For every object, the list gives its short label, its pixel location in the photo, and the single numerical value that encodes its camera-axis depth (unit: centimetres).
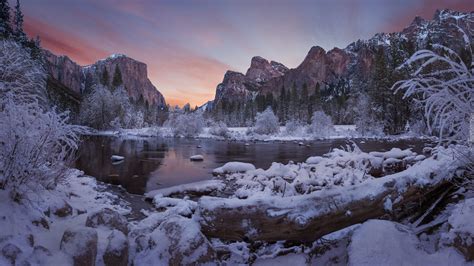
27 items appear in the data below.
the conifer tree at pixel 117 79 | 6862
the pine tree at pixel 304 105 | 7764
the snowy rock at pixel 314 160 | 1326
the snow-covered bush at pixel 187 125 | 4347
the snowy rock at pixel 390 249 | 268
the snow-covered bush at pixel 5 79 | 488
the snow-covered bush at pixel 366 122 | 4087
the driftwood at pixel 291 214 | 334
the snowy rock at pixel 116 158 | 1584
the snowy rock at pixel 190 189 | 890
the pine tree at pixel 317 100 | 7328
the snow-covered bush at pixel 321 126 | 4219
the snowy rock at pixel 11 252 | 266
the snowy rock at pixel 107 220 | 364
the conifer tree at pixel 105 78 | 6612
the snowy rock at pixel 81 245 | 289
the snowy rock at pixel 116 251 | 305
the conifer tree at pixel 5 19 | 3250
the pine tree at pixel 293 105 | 7681
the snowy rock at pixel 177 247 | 312
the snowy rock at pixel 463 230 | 257
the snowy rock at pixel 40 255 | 278
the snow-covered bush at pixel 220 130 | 4067
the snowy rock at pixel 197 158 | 1744
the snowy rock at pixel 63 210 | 419
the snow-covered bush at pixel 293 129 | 4400
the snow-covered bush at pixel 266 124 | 4481
